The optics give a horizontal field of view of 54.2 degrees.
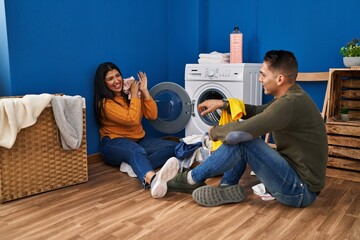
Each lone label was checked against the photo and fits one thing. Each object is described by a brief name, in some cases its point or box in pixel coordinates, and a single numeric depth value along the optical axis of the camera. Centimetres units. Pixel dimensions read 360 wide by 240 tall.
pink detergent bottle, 305
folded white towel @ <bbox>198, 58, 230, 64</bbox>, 308
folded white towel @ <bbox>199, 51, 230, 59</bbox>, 309
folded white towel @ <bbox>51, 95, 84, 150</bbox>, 213
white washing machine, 287
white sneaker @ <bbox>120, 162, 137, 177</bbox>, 250
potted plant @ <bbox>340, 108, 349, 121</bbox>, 249
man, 163
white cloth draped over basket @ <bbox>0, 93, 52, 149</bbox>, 191
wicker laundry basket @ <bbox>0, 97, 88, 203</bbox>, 202
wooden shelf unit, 235
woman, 260
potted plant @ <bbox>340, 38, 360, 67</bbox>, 244
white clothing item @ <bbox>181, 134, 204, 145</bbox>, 279
